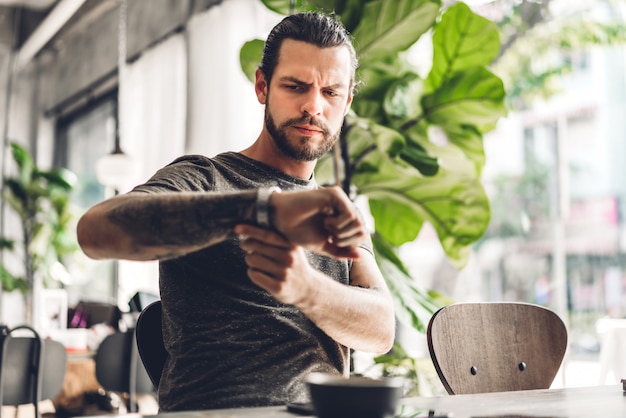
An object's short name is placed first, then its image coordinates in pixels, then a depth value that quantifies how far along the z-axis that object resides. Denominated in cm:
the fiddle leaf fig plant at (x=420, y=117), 262
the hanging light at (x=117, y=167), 559
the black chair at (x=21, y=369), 346
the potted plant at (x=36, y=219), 685
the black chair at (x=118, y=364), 405
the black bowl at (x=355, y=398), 80
